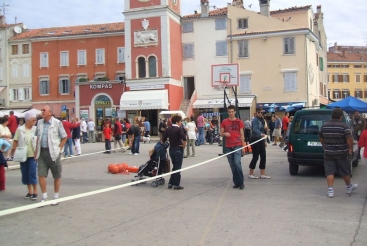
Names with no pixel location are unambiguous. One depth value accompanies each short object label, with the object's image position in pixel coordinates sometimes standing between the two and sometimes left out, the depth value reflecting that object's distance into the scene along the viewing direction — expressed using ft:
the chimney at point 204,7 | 137.69
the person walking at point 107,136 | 66.23
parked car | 38.11
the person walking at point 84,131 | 103.45
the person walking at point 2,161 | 31.81
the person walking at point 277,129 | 85.35
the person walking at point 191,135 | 60.39
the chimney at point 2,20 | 171.94
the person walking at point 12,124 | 57.41
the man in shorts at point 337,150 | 28.96
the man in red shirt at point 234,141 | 32.91
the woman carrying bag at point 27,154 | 29.66
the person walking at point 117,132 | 67.91
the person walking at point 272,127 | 91.20
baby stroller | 36.55
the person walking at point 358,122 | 54.02
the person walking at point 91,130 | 108.17
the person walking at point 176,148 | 33.65
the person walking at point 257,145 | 37.60
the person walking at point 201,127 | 85.51
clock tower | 128.98
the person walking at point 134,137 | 63.55
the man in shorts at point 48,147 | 27.45
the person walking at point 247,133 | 67.49
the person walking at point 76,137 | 63.41
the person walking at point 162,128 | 48.72
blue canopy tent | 71.01
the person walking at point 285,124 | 81.10
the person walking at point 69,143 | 56.00
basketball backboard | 80.84
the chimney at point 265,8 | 144.05
